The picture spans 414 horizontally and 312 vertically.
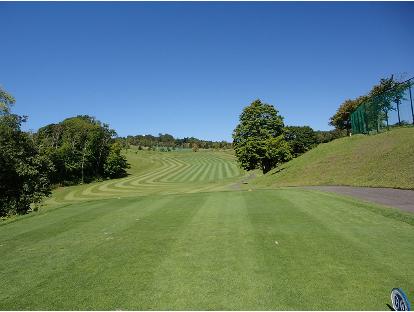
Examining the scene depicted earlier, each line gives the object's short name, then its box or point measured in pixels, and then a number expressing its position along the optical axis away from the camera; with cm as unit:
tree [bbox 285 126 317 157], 10524
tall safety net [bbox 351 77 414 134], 3503
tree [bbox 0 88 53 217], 3120
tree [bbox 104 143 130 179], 10644
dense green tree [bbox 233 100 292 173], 5481
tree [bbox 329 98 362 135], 10269
